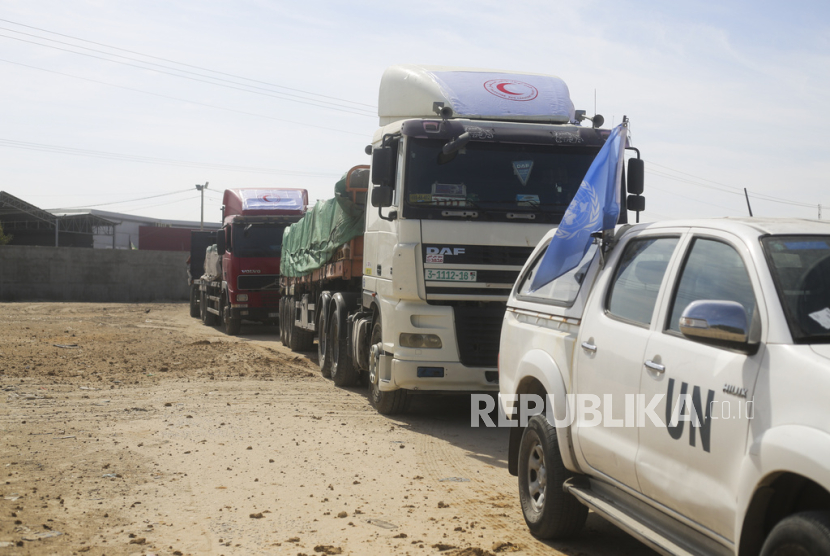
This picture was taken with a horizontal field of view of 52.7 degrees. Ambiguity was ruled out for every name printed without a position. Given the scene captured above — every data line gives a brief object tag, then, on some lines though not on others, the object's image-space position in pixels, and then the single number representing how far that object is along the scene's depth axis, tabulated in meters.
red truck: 22.33
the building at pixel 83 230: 61.06
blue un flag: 5.06
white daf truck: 9.03
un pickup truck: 3.11
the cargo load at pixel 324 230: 12.11
